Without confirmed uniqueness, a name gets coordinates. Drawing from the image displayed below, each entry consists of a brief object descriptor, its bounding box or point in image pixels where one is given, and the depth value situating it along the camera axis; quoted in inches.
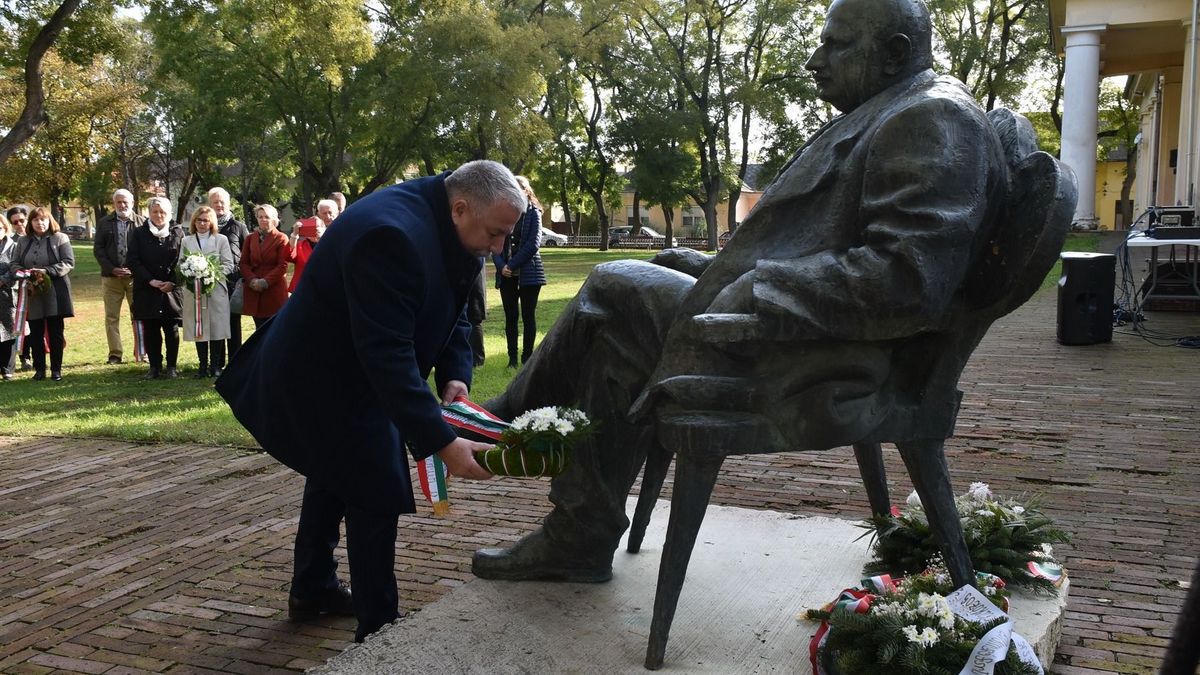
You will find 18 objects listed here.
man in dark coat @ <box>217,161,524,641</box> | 139.8
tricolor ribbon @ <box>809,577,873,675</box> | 134.7
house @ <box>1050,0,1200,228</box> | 885.2
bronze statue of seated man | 125.8
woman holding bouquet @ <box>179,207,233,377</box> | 441.1
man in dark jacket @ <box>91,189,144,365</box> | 478.9
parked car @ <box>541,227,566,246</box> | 2469.1
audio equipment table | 616.4
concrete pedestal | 138.6
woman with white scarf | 455.8
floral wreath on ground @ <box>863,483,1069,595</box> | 158.6
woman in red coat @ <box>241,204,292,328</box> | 436.8
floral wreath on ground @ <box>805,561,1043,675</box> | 126.5
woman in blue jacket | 443.2
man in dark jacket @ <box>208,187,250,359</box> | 454.3
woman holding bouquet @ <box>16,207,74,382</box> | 469.7
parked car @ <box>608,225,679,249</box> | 2323.8
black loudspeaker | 497.7
